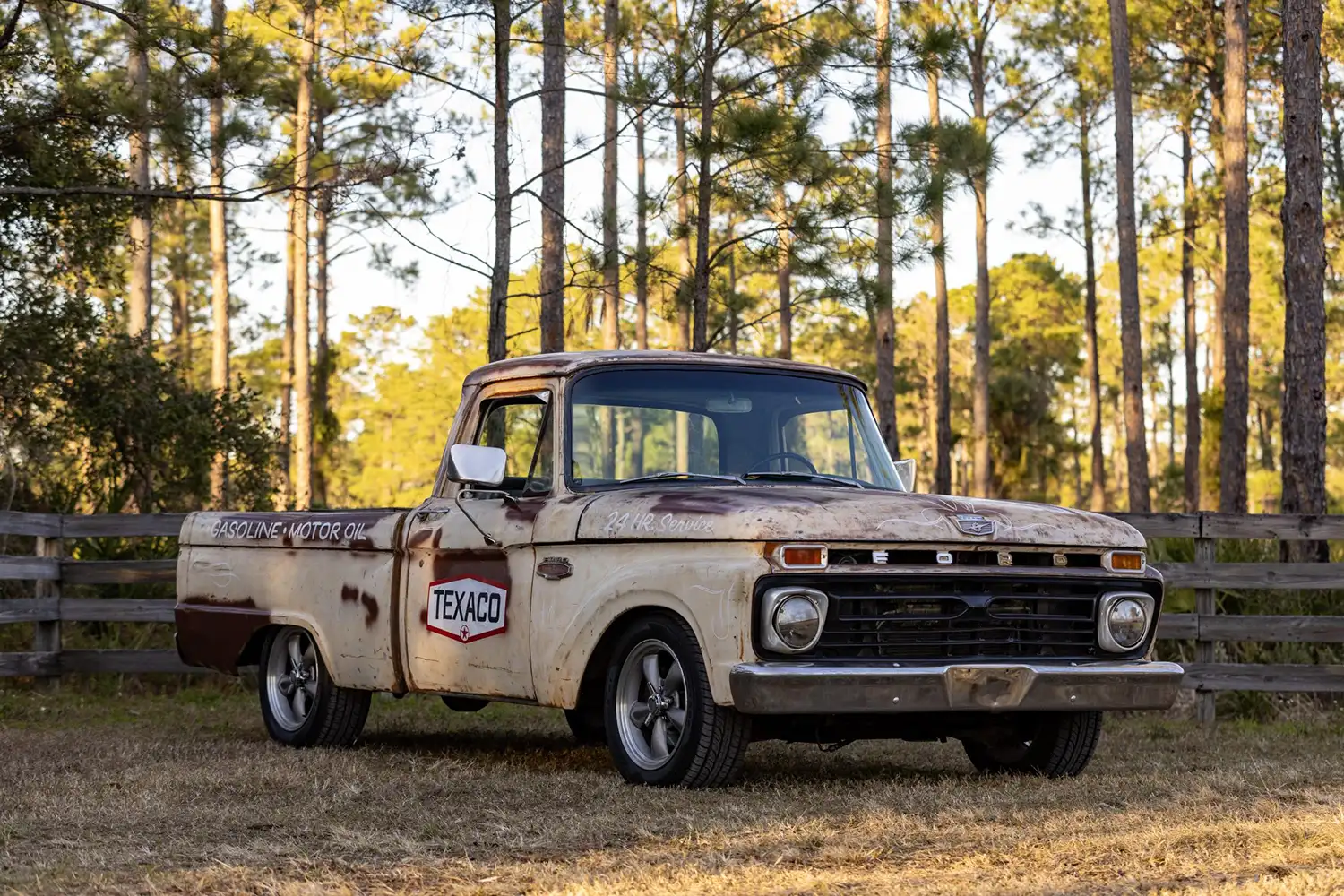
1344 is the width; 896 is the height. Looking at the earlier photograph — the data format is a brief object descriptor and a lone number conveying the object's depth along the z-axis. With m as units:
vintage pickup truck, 7.14
